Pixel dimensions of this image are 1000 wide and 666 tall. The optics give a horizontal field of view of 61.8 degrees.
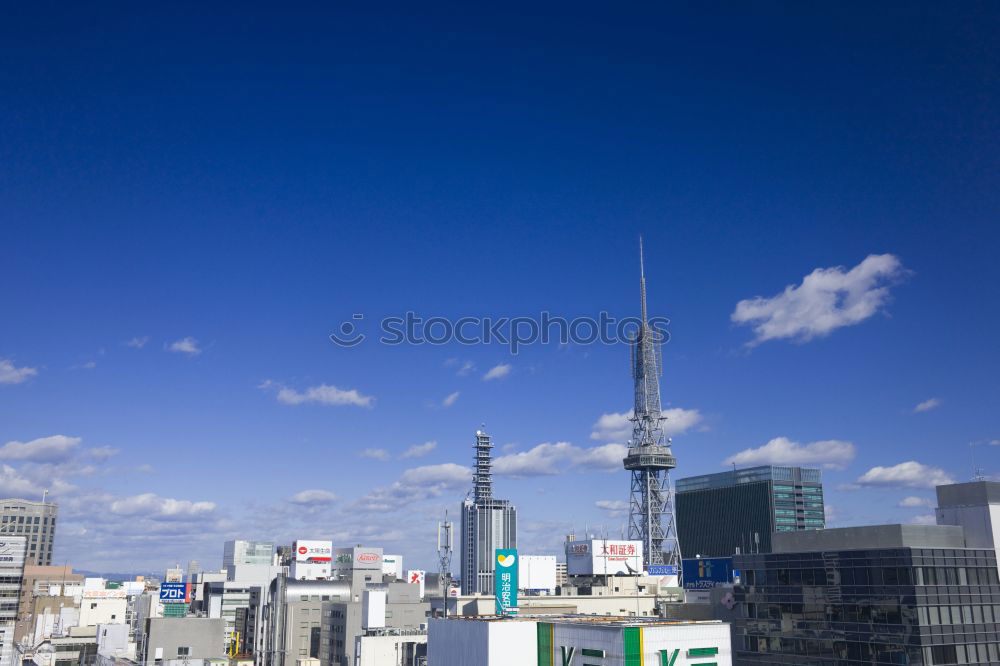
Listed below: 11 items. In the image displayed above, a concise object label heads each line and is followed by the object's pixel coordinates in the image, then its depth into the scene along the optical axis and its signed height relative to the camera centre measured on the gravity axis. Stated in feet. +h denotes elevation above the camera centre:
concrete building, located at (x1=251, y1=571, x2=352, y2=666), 552.00 -48.77
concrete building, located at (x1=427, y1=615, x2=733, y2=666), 249.96 -29.94
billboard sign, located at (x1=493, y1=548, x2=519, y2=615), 345.31 -13.96
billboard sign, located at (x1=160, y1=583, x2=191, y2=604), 638.53 -32.88
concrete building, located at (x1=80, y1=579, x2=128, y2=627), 641.40 -46.67
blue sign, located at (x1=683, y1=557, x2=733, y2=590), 611.47 -20.23
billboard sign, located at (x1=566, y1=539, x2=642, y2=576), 597.93 -8.85
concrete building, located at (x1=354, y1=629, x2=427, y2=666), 436.35 -52.16
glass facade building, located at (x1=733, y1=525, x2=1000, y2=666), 257.14 -18.28
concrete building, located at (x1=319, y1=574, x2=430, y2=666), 490.90 -42.58
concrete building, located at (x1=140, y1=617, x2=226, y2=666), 474.49 -49.85
